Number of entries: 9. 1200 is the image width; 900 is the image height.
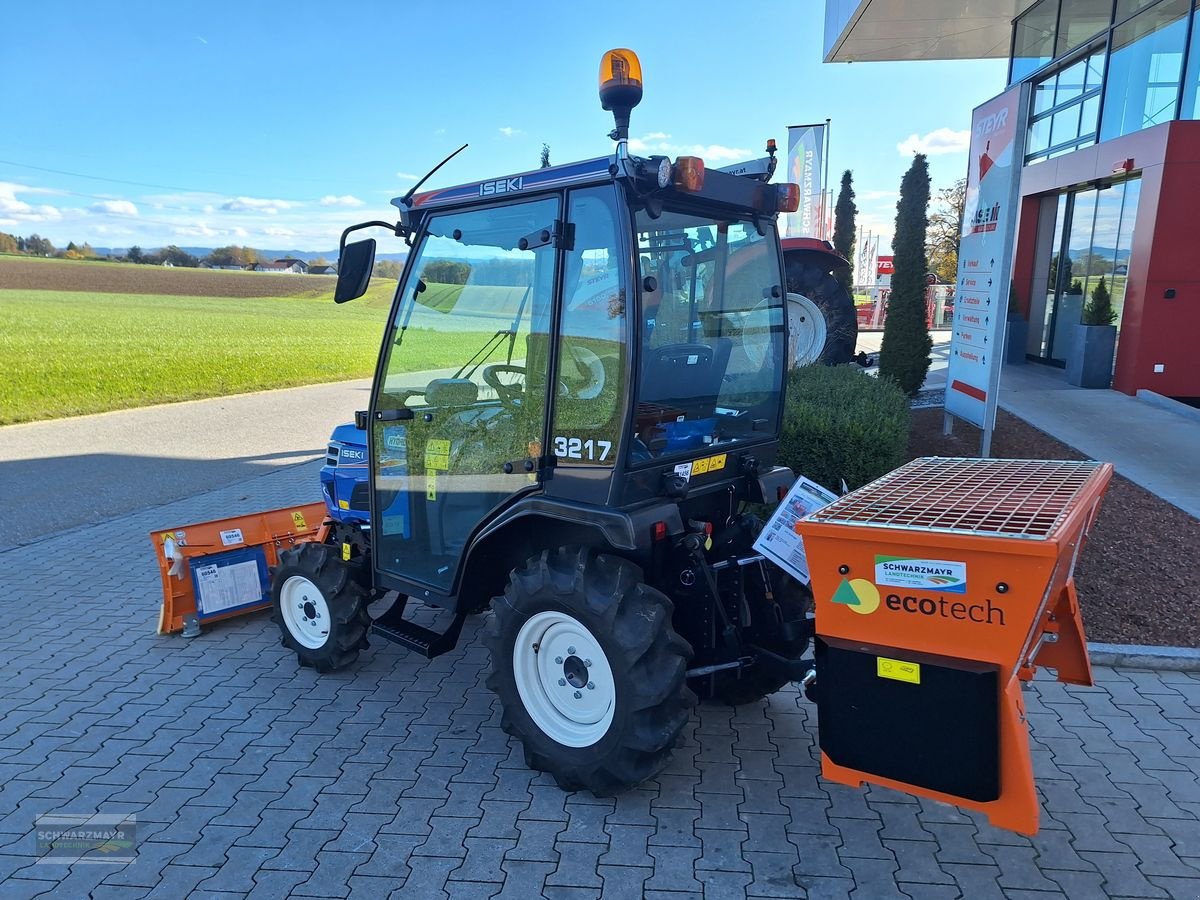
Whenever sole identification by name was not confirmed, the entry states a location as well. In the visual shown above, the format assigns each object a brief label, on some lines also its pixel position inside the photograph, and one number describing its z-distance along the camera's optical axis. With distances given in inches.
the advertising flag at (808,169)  667.4
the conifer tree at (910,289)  344.5
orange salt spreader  83.0
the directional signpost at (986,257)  247.0
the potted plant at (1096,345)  414.3
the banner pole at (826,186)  676.1
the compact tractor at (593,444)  109.2
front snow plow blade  174.9
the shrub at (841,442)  223.1
